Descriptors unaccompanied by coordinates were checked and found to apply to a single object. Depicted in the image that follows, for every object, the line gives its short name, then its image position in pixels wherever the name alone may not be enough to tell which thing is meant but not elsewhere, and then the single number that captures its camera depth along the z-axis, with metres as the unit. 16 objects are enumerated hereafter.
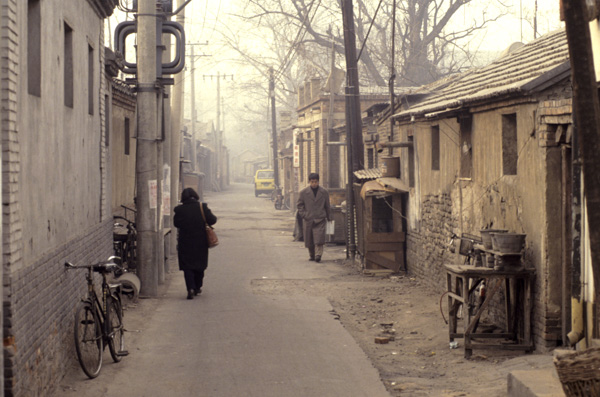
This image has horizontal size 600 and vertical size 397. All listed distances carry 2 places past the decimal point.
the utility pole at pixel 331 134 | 31.64
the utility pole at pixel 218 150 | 77.56
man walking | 18.22
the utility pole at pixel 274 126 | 51.25
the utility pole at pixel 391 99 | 18.00
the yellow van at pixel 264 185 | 58.91
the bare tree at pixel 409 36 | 38.25
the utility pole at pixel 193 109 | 55.86
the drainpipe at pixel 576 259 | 7.58
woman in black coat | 13.07
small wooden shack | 16.09
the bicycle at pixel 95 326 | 7.82
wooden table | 9.09
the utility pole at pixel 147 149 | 12.91
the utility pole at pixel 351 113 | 17.56
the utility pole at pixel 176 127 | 18.23
